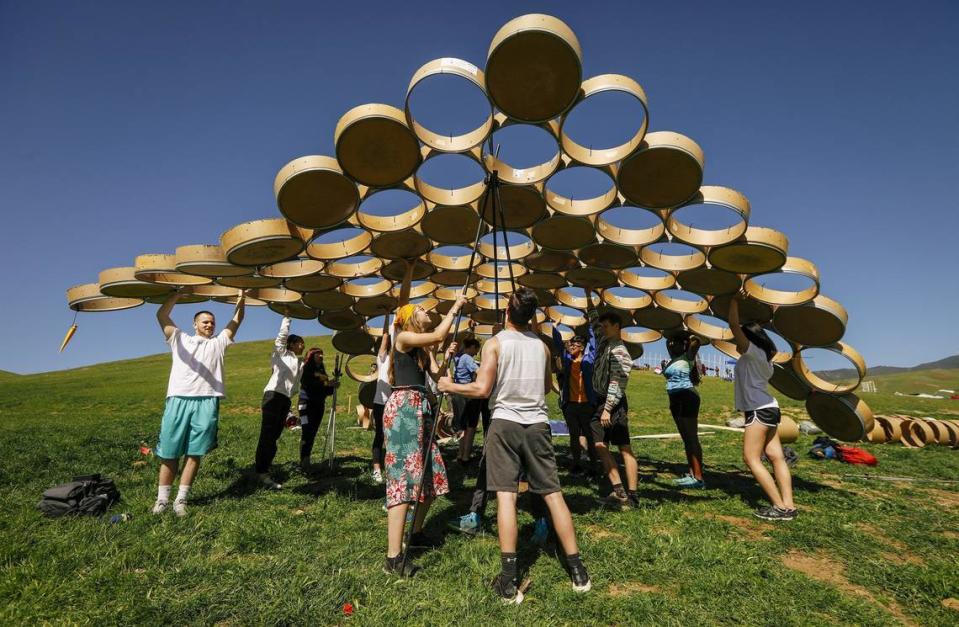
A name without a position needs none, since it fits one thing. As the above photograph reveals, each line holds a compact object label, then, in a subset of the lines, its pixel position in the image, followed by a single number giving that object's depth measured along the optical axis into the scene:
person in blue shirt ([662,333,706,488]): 7.56
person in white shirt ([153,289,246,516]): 5.43
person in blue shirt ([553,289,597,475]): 6.75
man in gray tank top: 3.81
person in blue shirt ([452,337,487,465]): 7.93
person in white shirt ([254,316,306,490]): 7.12
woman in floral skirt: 4.14
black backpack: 5.13
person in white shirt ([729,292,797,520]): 5.76
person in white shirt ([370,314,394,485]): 6.75
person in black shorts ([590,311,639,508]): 6.09
